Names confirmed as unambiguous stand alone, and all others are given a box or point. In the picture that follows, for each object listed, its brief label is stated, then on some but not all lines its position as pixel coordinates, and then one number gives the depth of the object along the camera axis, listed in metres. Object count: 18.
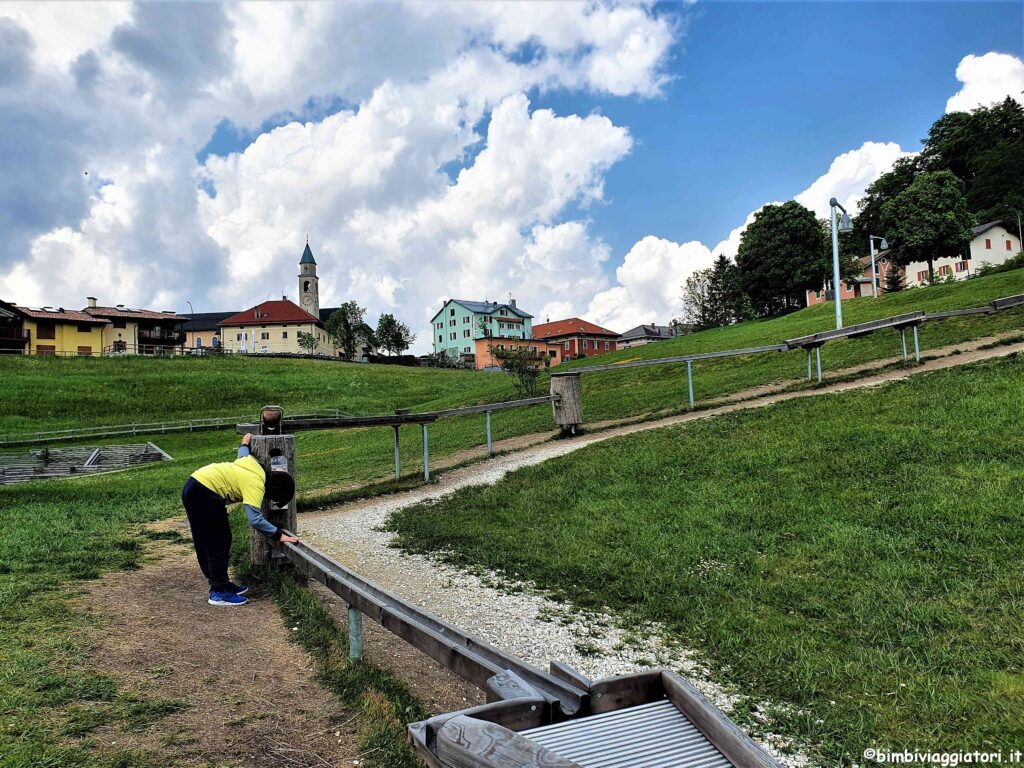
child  5.38
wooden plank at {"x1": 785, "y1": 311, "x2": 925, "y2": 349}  14.19
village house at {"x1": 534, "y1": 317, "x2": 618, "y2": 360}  94.00
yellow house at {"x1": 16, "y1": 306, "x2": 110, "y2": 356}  58.78
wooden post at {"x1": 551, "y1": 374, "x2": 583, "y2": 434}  13.91
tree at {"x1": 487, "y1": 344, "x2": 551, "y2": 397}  21.25
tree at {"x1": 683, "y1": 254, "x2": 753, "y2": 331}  82.56
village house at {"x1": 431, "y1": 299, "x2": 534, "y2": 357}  94.88
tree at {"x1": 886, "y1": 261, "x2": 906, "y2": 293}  51.62
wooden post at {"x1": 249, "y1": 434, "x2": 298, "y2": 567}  6.14
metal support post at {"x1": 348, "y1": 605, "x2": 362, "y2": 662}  4.10
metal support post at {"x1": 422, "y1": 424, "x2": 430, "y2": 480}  11.60
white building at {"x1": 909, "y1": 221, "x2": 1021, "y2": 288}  60.72
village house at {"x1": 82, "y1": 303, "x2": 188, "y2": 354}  65.19
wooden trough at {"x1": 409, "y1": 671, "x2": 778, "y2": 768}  1.67
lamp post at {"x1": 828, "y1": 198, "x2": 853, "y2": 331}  20.95
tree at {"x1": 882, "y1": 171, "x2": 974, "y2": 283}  48.59
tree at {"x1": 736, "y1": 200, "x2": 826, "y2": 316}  58.72
